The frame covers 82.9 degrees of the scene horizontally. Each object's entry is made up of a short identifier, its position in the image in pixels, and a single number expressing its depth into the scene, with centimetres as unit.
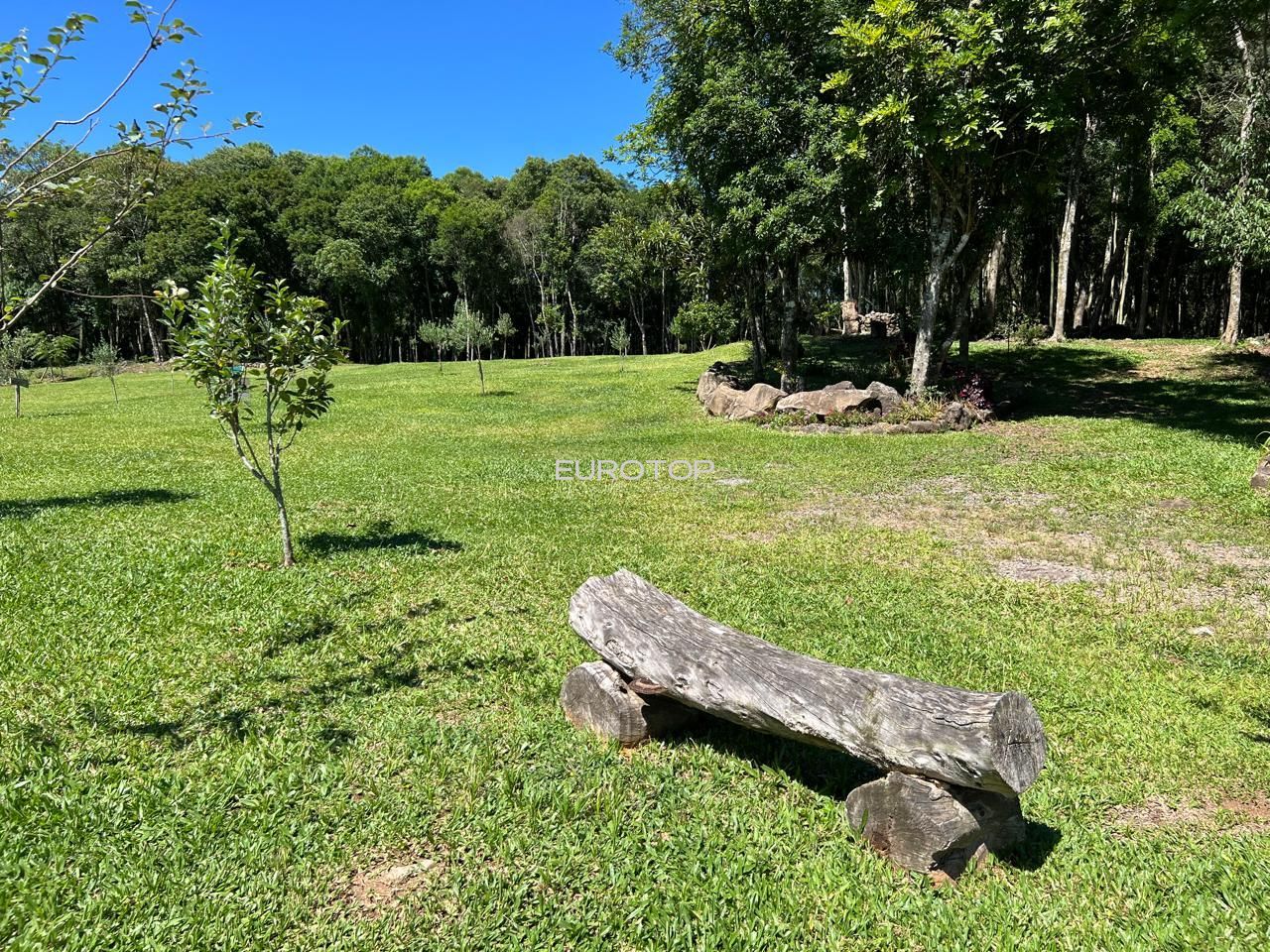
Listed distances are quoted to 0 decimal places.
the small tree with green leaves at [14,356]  2138
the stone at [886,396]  1639
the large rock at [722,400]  1883
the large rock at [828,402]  1652
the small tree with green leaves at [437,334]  3250
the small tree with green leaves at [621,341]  3361
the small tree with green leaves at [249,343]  625
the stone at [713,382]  2036
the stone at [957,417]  1568
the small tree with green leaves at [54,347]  2136
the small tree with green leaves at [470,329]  2862
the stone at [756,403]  1784
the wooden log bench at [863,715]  290
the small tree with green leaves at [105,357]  3023
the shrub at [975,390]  1655
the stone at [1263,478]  941
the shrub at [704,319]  2077
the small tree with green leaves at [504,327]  3419
